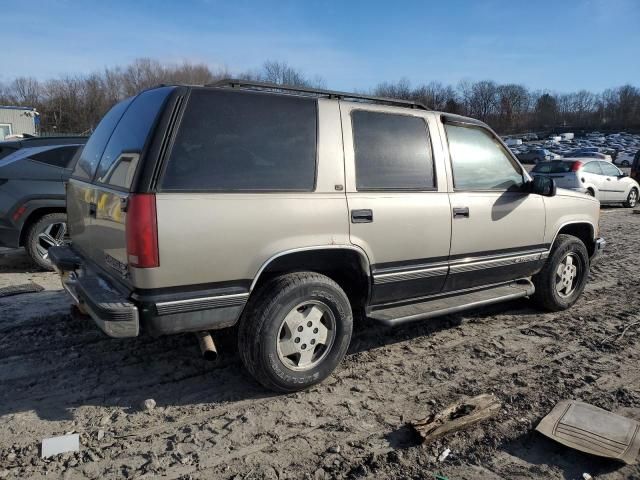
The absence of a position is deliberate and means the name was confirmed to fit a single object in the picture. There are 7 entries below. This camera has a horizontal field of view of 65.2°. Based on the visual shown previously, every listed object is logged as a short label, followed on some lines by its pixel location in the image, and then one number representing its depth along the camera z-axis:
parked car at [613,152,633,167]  40.41
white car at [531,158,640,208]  14.59
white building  39.72
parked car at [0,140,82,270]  6.16
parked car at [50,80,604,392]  2.89
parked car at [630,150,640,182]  18.25
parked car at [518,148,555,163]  41.34
